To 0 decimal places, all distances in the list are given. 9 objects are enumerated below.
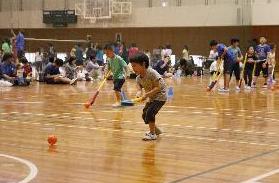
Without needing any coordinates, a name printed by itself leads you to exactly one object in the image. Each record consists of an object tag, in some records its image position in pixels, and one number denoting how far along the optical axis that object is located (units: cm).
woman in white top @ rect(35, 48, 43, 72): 3202
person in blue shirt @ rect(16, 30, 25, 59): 2939
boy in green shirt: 1427
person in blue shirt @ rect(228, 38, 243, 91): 1995
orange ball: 860
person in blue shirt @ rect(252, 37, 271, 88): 2166
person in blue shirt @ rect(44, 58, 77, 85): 2475
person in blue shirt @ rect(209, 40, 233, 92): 1988
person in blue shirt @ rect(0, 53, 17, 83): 2300
